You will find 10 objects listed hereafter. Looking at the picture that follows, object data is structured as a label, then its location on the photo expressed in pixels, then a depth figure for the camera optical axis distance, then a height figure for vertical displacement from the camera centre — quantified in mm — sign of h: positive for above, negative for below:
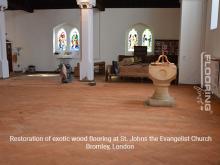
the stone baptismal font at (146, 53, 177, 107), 4148 -356
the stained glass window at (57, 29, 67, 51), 10646 +1266
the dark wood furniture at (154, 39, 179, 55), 9498 +858
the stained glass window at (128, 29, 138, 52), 10102 +1217
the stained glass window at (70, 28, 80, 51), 10652 +1216
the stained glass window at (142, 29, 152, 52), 9988 +1213
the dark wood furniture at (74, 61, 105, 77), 9534 -287
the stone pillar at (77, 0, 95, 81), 7334 +741
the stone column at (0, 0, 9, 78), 7938 +571
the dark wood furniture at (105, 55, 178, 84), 7191 -328
